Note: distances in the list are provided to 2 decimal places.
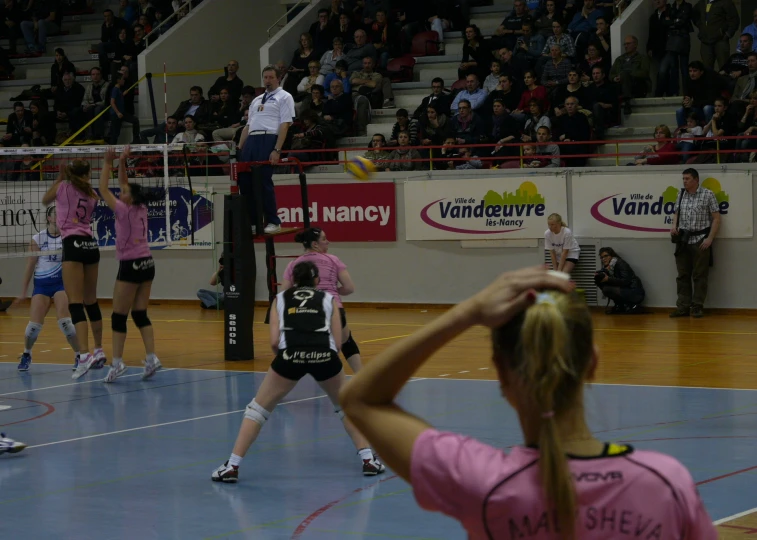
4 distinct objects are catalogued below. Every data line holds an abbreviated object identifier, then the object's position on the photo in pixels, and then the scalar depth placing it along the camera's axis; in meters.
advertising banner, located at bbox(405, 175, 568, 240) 18.47
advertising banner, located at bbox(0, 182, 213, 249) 20.42
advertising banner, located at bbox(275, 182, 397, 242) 19.80
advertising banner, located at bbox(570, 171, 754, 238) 17.06
